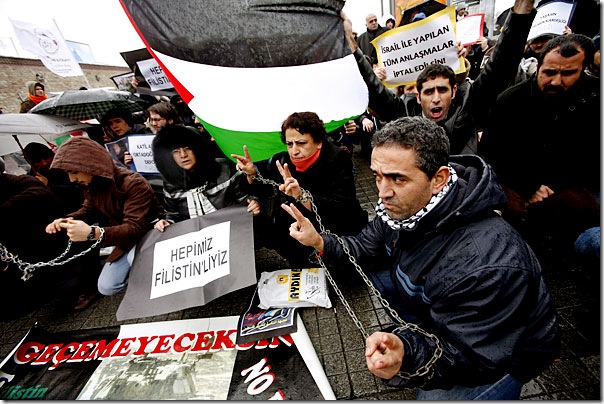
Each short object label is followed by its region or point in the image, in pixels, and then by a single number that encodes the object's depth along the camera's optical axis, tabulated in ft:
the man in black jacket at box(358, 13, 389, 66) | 20.48
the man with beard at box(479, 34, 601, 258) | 7.30
